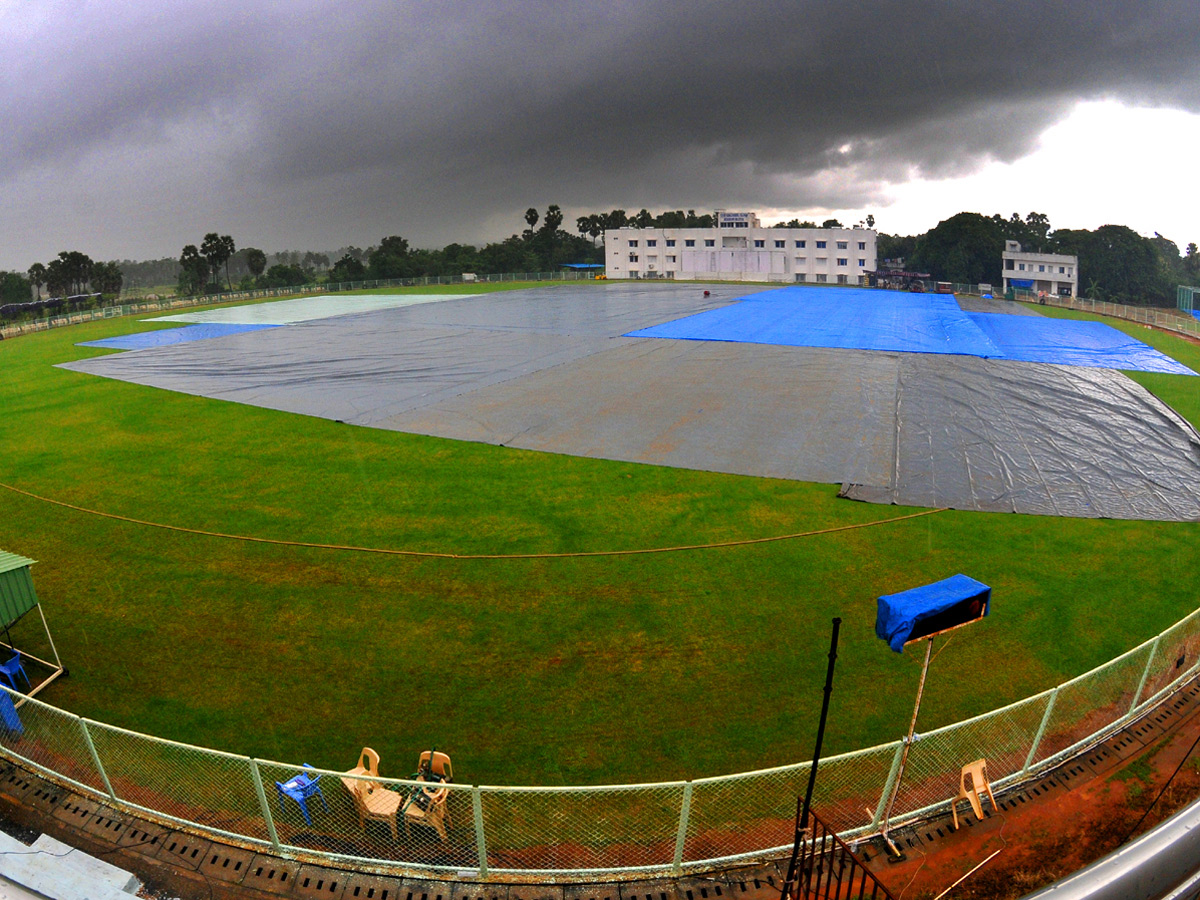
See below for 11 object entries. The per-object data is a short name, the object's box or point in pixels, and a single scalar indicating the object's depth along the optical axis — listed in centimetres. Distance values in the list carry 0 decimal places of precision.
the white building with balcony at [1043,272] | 8894
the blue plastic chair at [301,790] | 684
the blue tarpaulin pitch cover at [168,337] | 4000
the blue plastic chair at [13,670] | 947
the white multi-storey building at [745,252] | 9012
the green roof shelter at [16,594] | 928
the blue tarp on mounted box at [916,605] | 654
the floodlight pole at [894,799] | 667
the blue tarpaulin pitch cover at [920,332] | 3250
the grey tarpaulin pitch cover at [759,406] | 1686
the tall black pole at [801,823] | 535
